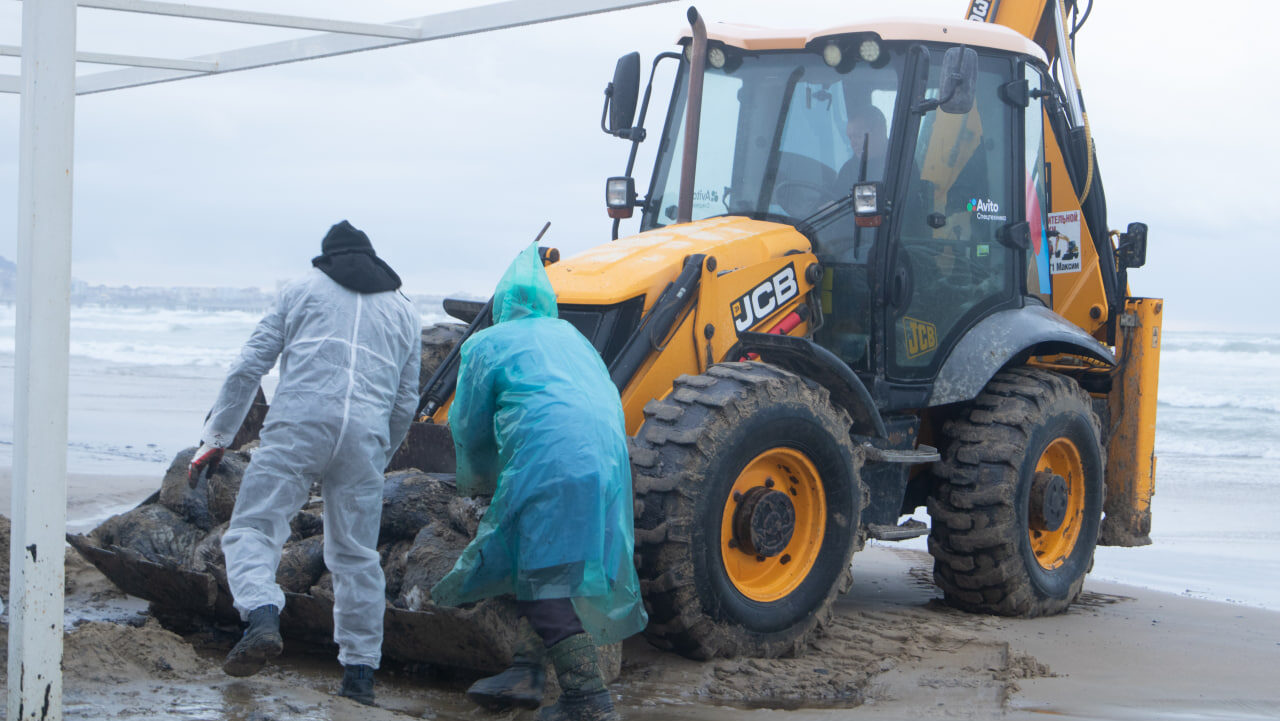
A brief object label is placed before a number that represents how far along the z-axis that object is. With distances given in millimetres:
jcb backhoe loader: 5297
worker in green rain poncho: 4234
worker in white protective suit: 4496
